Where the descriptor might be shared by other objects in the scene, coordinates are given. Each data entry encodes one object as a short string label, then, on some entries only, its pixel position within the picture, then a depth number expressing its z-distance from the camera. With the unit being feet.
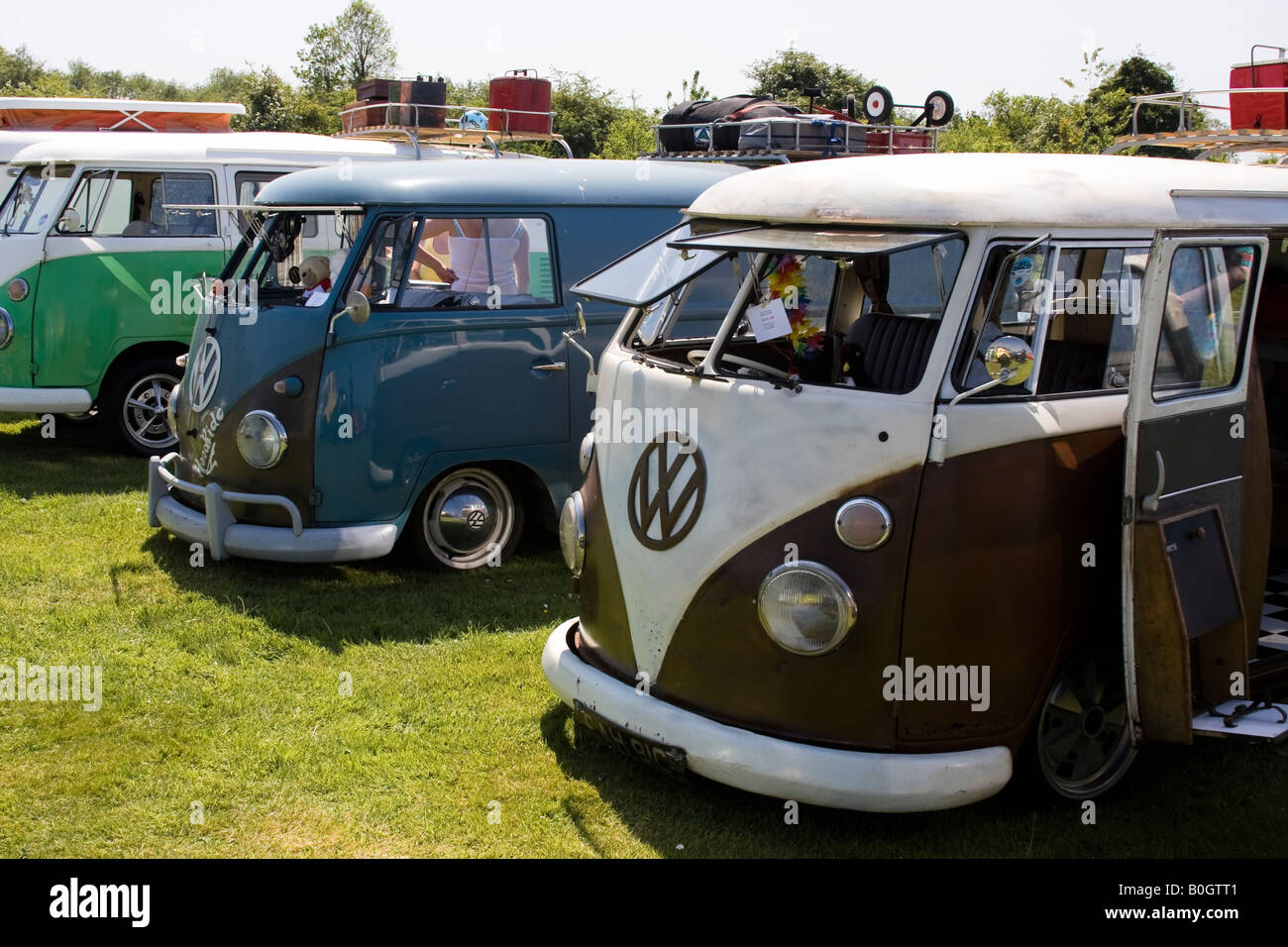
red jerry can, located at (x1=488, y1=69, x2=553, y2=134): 42.11
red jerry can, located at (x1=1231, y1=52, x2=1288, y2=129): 26.32
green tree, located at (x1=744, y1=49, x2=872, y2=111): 130.31
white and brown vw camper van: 13.71
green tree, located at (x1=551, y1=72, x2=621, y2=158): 128.16
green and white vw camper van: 32.37
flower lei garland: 15.80
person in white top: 23.66
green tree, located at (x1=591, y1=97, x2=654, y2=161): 98.89
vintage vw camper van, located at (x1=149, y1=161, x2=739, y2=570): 22.47
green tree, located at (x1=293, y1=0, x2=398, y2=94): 168.45
